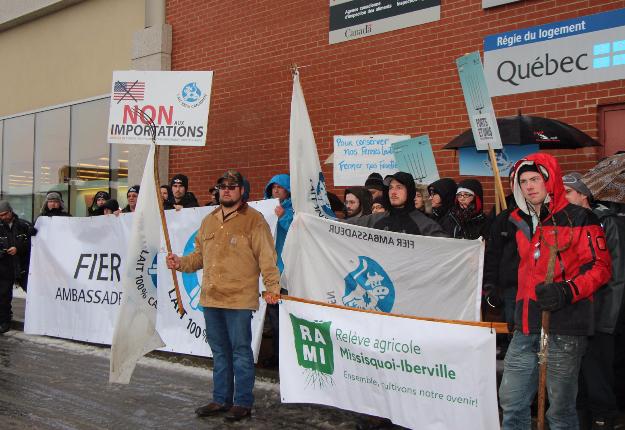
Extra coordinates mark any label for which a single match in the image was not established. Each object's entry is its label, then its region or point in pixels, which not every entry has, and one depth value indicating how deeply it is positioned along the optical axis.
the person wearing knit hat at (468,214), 6.20
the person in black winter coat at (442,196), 6.72
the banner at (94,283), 7.13
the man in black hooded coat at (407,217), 5.34
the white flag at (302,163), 5.69
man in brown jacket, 5.22
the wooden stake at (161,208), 5.43
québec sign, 7.08
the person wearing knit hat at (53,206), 9.48
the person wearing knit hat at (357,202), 6.94
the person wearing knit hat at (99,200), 10.26
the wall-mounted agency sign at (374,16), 8.83
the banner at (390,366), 4.01
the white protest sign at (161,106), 7.47
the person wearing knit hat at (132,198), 9.06
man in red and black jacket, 3.58
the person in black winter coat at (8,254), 9.24
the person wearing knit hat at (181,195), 8.54
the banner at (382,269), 5.24
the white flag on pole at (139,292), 5.46
